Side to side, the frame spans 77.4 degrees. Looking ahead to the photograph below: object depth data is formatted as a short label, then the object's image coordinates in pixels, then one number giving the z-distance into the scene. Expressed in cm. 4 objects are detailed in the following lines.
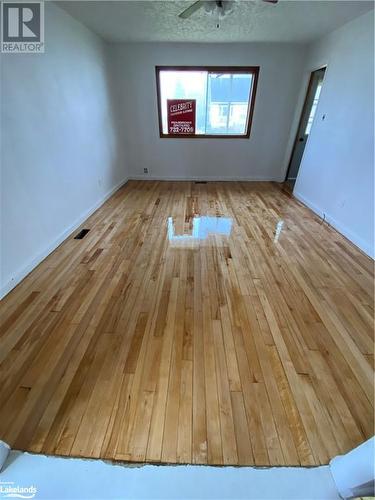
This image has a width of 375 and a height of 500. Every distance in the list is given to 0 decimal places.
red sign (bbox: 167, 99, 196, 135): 451
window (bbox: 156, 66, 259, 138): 430
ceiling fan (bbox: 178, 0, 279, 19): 225
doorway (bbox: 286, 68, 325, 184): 418
